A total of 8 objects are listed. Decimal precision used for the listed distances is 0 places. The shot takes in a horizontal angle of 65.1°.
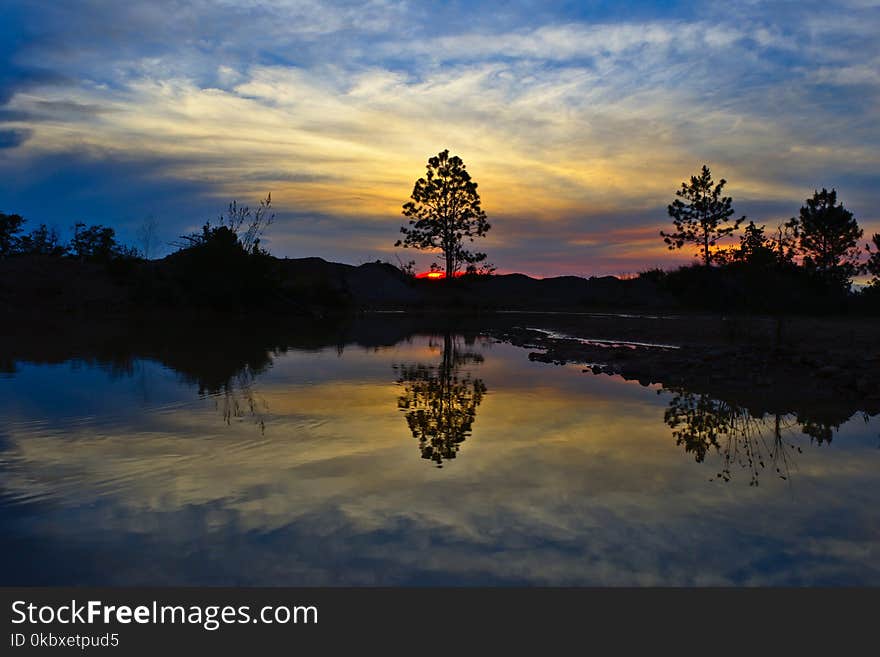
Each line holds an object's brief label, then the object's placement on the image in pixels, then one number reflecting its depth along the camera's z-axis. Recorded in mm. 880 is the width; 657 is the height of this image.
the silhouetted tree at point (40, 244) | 50875
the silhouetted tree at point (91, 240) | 49297
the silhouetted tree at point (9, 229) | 50625
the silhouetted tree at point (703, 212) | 42750
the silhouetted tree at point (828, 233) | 39969
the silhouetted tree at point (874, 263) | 38469
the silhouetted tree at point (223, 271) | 30141
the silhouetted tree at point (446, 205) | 51875
